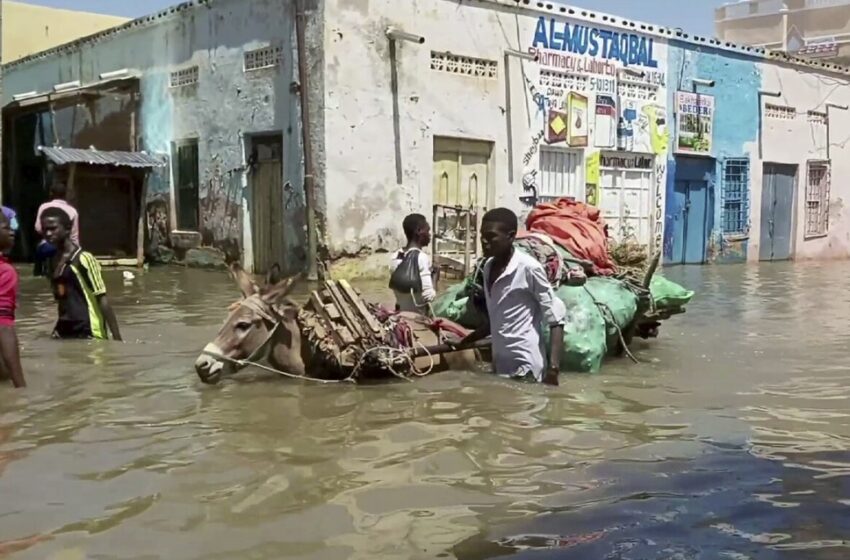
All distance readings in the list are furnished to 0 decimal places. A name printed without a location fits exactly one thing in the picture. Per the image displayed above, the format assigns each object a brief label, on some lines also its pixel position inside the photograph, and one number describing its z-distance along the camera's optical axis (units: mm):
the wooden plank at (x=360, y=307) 6273
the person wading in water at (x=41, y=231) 7403
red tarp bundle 7602
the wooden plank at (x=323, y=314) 6188
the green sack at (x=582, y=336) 6867
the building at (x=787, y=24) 33625
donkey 6020
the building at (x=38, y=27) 29219
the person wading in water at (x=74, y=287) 7199
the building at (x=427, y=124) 14992
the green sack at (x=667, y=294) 8234
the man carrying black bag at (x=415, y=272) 7344
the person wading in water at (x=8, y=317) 6031
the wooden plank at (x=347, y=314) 6203
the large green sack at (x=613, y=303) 7184
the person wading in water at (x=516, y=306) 6031
